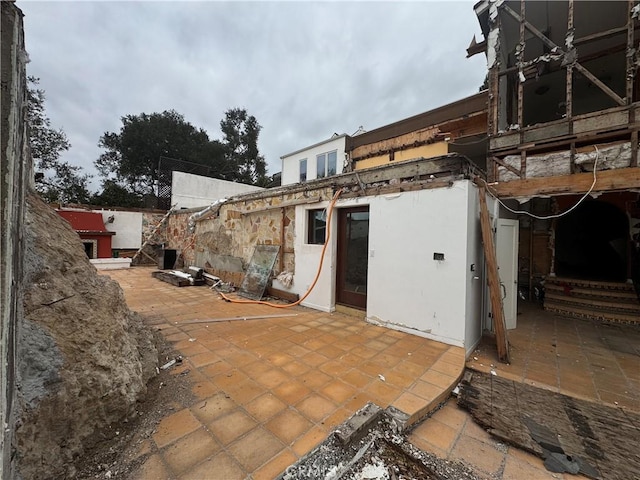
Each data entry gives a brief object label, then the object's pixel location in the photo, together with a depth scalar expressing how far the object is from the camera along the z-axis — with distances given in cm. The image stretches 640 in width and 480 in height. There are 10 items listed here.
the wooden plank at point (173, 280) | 677
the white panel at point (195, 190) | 1235
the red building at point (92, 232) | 902
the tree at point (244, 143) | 2267
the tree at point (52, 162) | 1366
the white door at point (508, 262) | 428
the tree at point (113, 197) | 1500
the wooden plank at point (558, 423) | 179
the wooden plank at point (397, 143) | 815
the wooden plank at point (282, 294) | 533
